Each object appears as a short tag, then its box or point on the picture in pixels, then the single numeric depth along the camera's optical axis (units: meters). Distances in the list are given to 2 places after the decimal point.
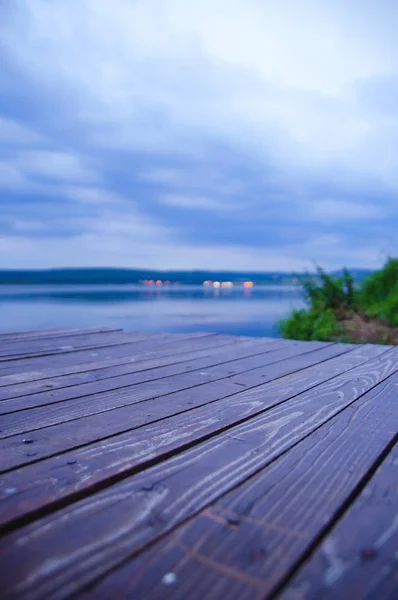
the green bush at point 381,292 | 7.34
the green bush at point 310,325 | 6.79
